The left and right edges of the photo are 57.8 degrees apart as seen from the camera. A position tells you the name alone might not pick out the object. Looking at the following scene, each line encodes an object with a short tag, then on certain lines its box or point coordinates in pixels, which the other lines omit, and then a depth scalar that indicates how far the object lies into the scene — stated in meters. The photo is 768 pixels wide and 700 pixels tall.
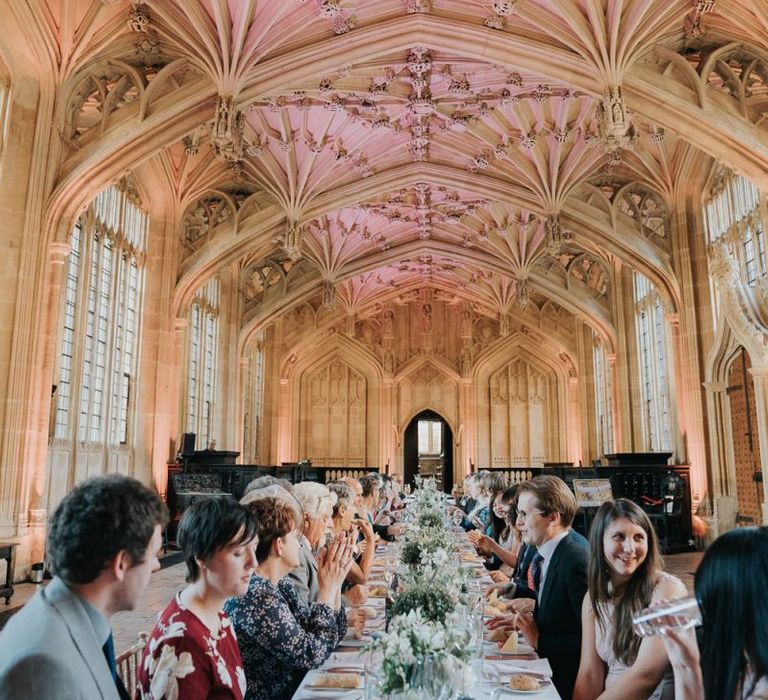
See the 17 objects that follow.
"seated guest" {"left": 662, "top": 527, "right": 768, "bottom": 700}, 1.28
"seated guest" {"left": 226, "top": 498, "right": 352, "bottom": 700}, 2.50
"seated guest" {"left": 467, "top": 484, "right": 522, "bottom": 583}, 5.37
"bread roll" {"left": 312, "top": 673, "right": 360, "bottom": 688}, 2.57
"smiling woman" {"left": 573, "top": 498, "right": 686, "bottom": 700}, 2.46
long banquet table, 2.47
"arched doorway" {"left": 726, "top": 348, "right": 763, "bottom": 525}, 11.24
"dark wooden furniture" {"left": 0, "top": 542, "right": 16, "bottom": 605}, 7.50
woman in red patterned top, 1.95
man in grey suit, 1.25
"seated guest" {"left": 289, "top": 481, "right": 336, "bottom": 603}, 3.49
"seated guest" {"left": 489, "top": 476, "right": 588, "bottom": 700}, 3.09
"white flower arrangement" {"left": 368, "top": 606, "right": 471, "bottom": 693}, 1.81
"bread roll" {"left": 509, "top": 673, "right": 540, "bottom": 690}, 2.52
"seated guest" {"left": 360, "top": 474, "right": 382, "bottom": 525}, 8.26
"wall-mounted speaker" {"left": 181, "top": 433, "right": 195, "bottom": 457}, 13.80
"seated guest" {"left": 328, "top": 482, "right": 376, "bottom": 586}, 4.69
